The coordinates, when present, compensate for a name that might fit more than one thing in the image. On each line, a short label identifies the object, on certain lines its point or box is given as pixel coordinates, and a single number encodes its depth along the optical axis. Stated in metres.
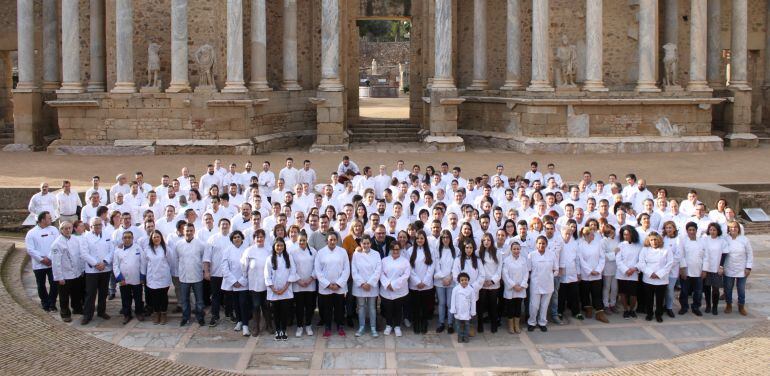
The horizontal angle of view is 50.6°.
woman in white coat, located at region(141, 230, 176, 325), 10.82
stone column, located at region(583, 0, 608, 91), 25.23
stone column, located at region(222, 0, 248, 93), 24.14
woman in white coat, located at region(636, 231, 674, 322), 11.03
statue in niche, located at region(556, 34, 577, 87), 25.58
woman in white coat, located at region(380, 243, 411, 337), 10.41
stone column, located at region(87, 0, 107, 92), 26.20
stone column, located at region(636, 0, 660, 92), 25.59
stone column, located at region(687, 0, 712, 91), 26.17
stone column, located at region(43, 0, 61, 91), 27.25
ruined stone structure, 24.22
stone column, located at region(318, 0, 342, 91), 25.30
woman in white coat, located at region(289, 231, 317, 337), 10.44
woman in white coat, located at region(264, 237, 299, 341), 10.24
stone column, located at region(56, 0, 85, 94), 24.77
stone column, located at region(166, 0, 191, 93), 23.75
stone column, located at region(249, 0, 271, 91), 25.06
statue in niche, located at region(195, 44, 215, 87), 24.08
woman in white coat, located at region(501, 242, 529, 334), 10.51
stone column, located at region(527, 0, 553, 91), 25.42
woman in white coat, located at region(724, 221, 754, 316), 11.33
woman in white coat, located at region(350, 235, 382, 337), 10.39
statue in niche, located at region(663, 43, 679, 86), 26.50
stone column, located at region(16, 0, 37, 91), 26.02
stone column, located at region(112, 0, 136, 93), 24.16
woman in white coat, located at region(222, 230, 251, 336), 10.49
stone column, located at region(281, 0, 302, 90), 26.73
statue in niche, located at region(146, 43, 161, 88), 24.27
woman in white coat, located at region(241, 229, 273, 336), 10.40
